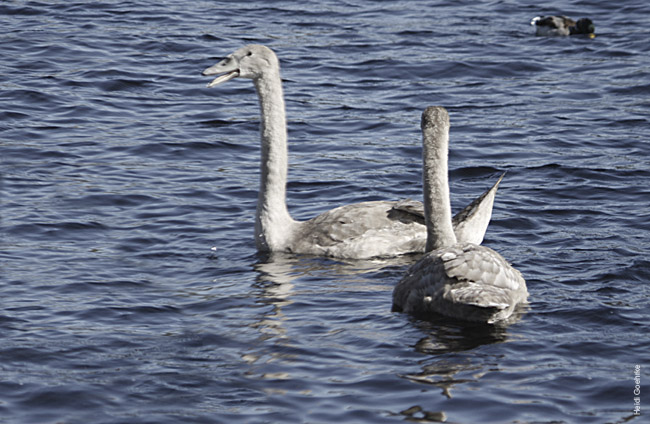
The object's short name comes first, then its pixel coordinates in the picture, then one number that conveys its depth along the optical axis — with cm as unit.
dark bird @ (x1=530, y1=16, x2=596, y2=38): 2325
